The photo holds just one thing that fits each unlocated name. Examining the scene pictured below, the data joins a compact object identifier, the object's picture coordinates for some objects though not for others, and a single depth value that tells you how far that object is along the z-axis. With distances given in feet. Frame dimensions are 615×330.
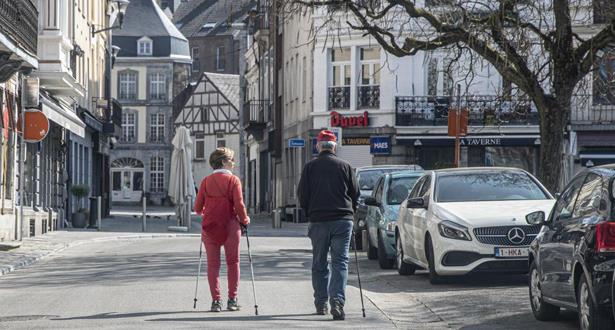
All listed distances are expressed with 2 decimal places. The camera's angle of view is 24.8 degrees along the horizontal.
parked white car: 58.13
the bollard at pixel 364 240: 92.51
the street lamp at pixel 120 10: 164.55
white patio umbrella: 143.33
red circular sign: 99.53
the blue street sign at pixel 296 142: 146.82
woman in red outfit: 47.98
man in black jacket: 46.24
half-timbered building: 352.51
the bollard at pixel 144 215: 136.04
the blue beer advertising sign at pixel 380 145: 165.68
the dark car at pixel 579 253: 35.17
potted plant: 145.28
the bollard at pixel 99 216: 139.23
